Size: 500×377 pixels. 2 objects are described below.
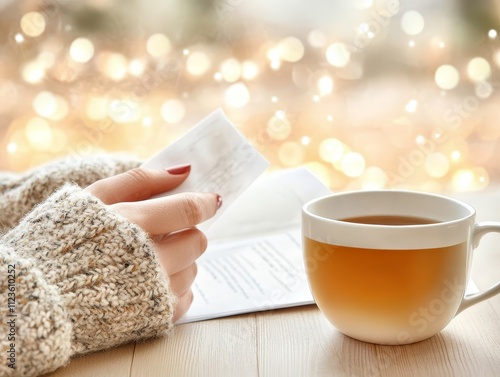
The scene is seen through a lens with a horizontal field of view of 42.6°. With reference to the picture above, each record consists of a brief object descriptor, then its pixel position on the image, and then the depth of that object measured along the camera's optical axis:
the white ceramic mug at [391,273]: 0.54
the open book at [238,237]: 0.70
